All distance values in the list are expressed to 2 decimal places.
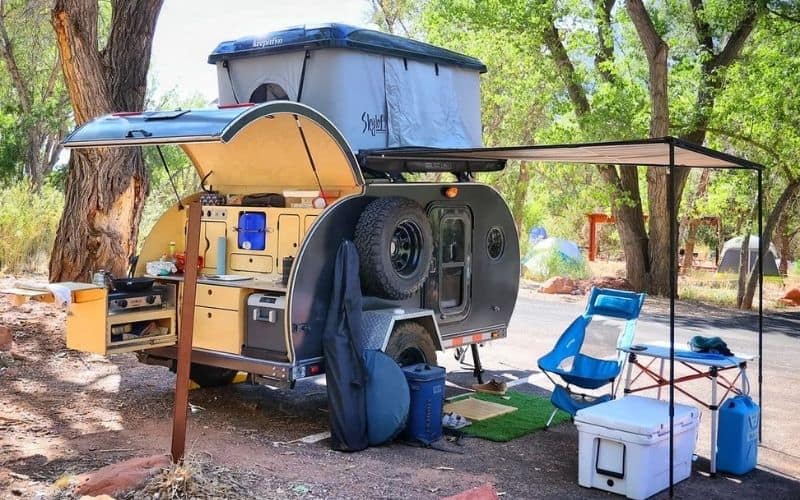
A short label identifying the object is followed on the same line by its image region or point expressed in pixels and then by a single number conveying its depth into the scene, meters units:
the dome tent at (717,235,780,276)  25.67
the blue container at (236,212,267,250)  7.71
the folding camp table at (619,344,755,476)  6.30
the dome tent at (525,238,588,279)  20.34
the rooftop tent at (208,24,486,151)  7.92
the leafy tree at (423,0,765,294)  16.42
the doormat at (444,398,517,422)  7.76
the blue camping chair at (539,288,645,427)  7.32
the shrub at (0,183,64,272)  15.02
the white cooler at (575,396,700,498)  5.75
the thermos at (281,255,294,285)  7.14
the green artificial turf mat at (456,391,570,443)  7.23
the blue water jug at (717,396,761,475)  6.34
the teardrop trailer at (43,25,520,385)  6.85
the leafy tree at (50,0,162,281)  10.05
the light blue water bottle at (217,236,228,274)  7.86
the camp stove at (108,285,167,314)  7.17
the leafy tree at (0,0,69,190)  23.92
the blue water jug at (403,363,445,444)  6.84
